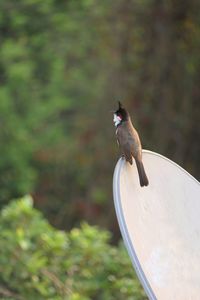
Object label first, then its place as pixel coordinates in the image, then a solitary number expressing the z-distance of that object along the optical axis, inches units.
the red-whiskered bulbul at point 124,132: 338.0
